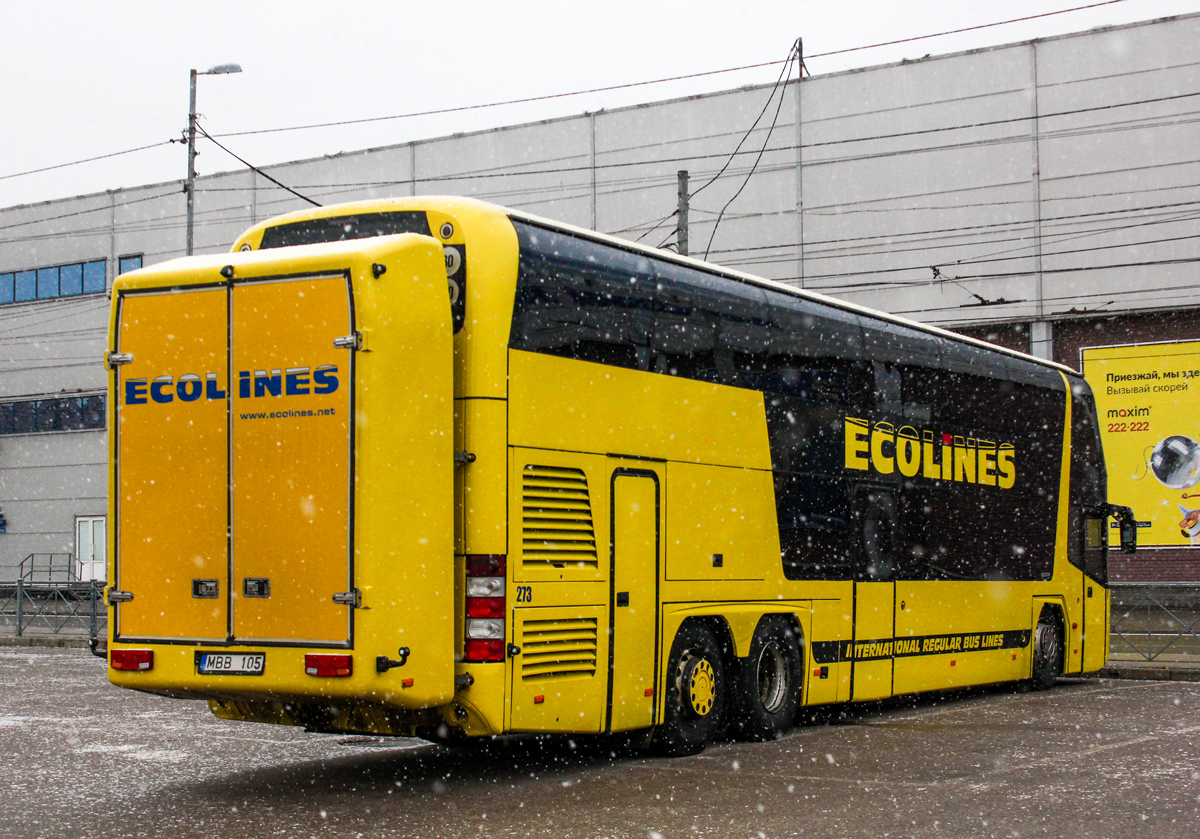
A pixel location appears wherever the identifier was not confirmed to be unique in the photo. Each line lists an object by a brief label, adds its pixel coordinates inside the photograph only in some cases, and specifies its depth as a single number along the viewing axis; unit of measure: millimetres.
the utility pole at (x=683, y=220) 21453
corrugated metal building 27922
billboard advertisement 27984
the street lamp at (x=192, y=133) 26672
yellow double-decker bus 8508
